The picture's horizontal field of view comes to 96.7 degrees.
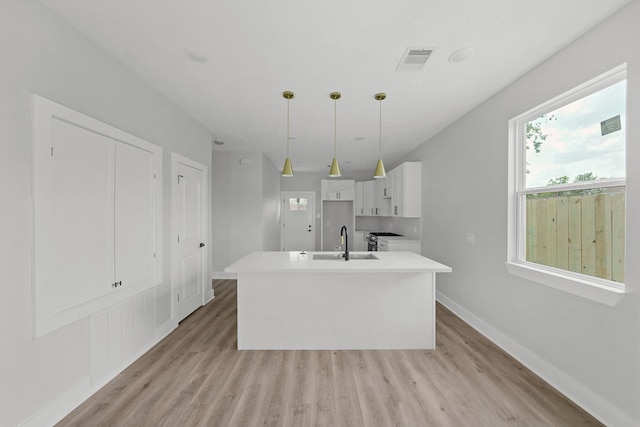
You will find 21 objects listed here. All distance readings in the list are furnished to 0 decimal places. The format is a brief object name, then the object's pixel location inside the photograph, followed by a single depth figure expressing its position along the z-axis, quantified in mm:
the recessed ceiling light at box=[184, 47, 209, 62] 2232
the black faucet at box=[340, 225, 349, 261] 3178
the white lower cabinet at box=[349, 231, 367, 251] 8141
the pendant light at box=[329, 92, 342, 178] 3057
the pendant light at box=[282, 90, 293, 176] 3399
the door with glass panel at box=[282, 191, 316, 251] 8375
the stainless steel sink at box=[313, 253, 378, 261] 3457
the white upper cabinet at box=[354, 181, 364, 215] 8008
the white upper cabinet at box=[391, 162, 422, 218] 5324
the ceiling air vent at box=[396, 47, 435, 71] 2232
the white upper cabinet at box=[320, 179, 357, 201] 8148
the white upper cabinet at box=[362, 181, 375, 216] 7684
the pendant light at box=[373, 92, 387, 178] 3074
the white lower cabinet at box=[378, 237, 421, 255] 5375
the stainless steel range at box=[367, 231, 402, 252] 6582
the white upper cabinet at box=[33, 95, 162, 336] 1751
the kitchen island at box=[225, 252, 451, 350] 2877
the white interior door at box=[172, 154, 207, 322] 3432
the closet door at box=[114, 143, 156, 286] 2412
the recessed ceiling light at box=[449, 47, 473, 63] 2201
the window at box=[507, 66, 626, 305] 1872
